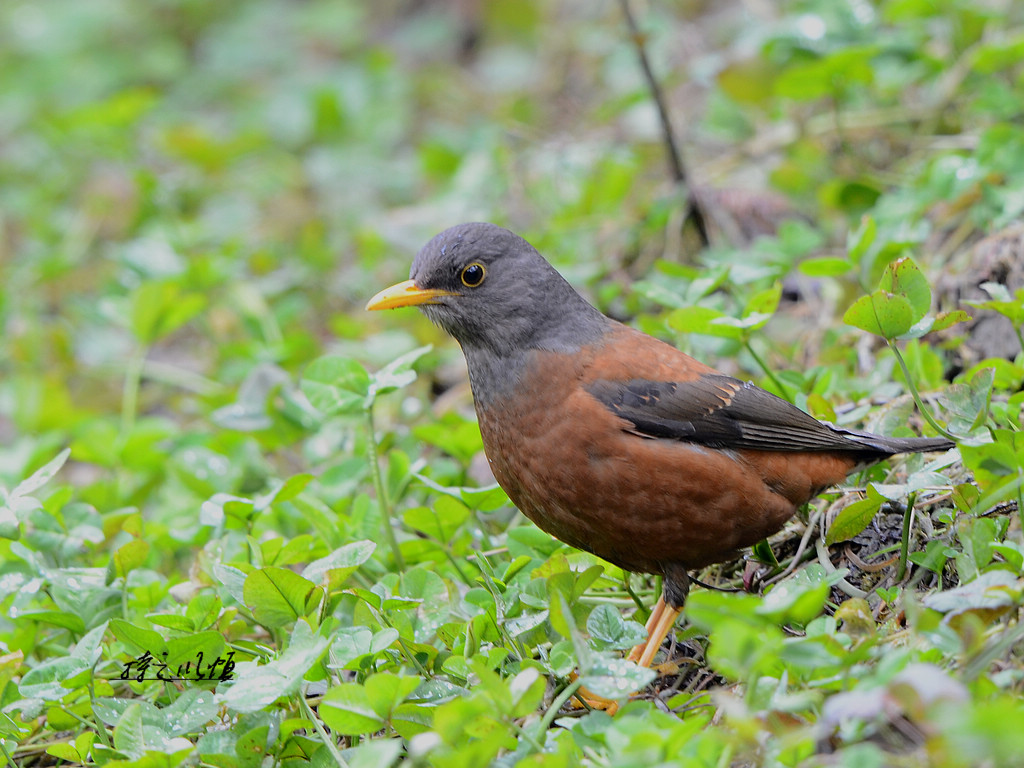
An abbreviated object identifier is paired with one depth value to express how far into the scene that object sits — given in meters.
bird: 7.14
